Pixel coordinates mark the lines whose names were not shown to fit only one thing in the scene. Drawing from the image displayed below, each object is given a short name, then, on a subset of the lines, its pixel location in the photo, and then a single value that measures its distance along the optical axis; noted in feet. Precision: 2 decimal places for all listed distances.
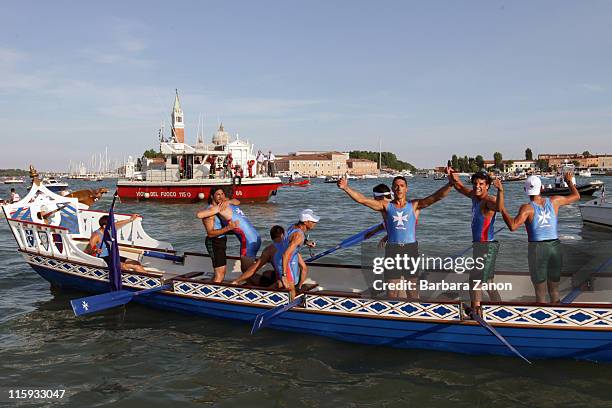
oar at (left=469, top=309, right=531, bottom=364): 19.05
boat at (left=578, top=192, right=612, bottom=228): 70.38
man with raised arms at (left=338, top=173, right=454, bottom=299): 21.15
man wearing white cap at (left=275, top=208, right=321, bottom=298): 23.67
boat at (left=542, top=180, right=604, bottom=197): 122.83
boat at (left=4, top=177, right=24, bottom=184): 397.35
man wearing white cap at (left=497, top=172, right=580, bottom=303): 20.29
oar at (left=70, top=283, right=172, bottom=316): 25.23
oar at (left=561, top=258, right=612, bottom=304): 22.93
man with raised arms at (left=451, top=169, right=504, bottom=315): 20.07
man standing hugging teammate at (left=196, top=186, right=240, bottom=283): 25.85
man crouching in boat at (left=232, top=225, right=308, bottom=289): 24.68
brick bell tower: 196.05
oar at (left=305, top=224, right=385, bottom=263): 26.44
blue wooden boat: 19.85
